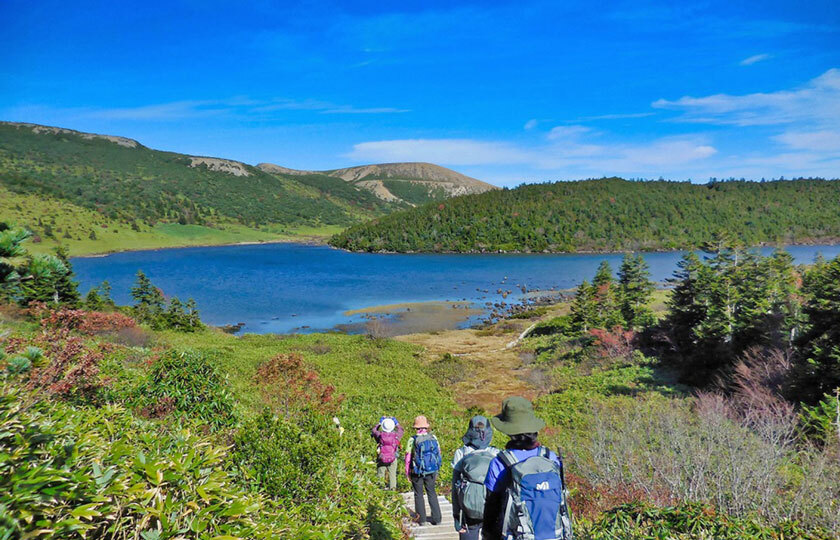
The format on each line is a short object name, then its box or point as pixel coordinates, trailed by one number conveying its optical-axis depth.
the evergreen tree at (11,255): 4.63
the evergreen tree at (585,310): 36.38
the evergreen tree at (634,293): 34.52
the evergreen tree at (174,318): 38.97
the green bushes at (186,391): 8.68
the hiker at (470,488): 4.58
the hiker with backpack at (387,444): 7.99
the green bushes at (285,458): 5.49
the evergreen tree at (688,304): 26.11
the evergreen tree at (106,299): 42.71
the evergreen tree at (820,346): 15.53
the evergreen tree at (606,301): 35.38
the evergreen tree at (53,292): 31.88
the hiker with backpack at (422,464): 6.95
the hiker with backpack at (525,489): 3.81
